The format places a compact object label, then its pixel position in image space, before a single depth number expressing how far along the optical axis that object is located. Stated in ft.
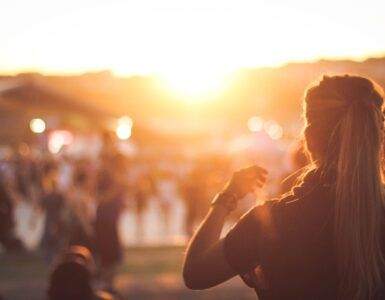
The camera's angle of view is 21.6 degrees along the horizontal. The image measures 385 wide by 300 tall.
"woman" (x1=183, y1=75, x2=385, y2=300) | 9.21
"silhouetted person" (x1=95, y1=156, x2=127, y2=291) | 37.24
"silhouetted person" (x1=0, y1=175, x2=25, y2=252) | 45.28
